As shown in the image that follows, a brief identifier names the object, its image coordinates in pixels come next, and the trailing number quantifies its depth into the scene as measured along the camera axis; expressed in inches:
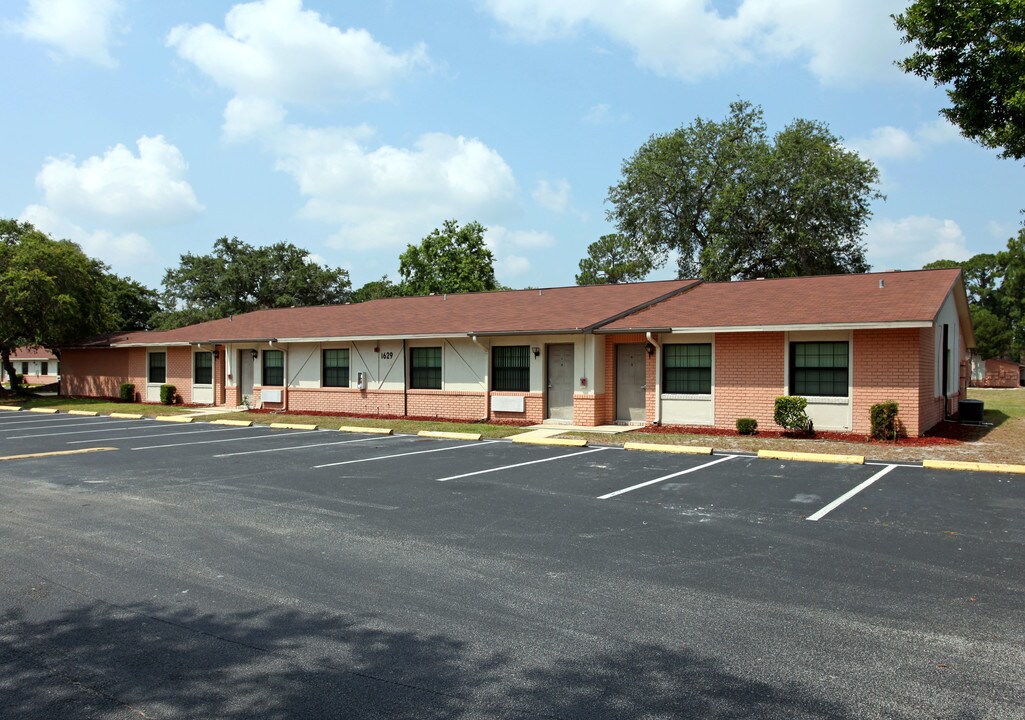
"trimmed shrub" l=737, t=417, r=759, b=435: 684.1
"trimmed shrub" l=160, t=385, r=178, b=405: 1184.8
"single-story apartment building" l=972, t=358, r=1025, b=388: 2389.3
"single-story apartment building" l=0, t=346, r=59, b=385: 2353.6
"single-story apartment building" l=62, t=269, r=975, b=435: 665.6
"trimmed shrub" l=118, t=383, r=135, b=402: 1261.1
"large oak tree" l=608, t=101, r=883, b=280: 1587.1
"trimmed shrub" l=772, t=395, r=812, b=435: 660.7
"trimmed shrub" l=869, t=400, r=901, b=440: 628.1
